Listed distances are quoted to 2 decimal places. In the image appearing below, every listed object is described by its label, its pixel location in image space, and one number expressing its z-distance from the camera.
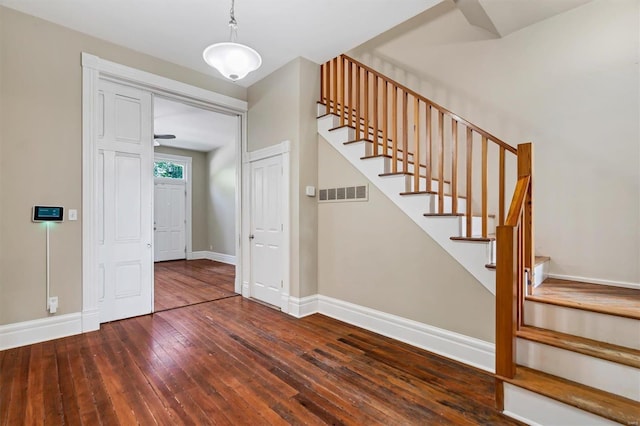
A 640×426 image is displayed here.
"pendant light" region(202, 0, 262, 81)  2.19
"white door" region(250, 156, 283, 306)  4.02
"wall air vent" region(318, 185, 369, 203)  3.39
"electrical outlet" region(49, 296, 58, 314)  3.02
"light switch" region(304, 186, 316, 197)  3.83
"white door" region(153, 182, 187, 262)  7.90
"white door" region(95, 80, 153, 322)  3.43
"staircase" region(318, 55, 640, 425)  1.73
